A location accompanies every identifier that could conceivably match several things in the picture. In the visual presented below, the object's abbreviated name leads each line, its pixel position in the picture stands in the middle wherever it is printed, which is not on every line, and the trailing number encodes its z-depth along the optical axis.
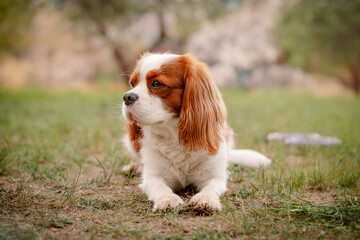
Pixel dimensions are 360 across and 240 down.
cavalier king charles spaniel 2.38
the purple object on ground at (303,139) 3.97
